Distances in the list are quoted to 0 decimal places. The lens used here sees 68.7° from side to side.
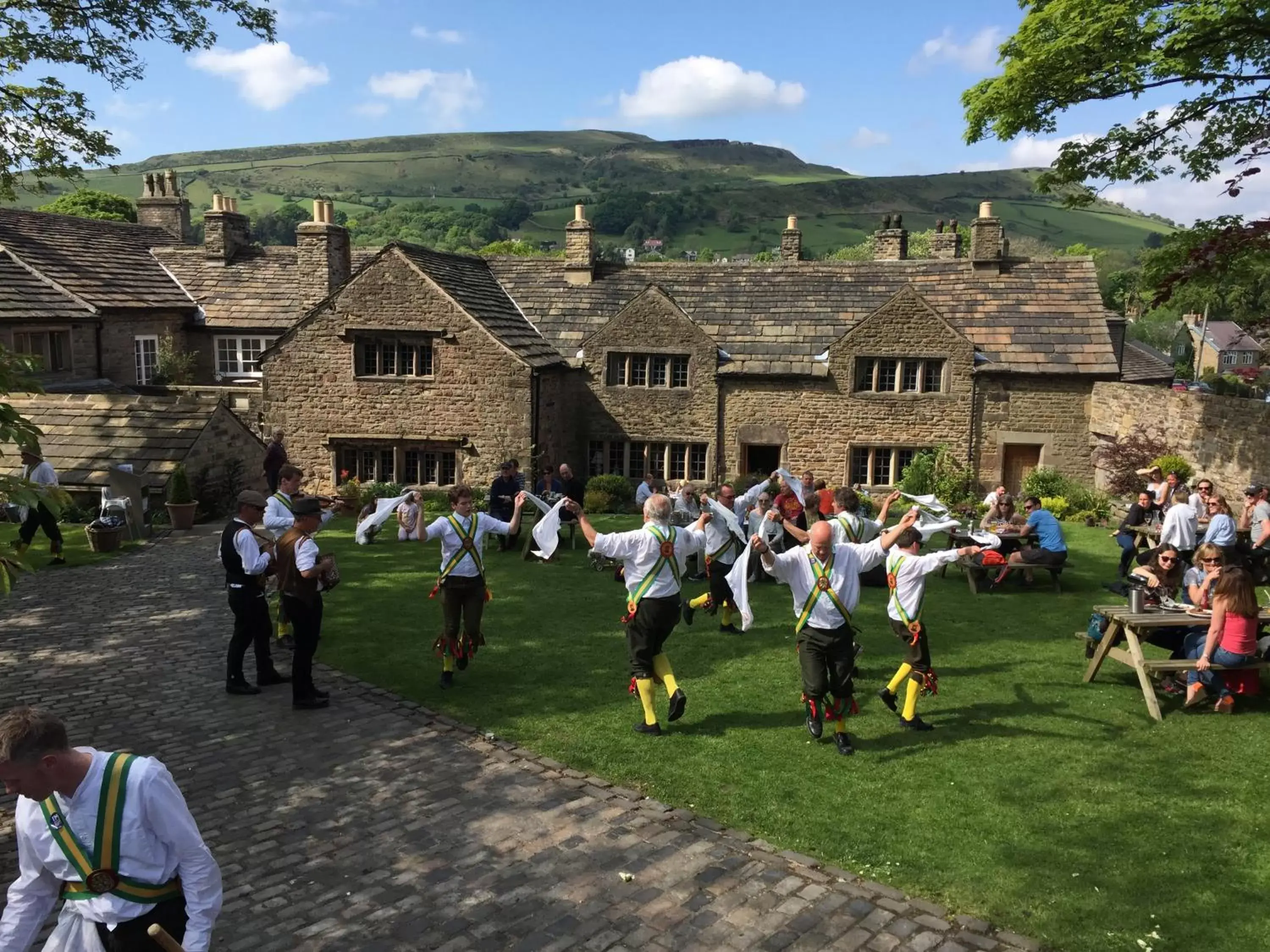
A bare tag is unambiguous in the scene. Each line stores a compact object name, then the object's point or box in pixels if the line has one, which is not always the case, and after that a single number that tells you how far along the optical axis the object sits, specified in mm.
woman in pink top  9555
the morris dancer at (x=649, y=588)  9117
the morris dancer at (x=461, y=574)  10328
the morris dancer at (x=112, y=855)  3865
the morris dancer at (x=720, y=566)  13000
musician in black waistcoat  9977
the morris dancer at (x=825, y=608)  8703
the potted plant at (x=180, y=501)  19656
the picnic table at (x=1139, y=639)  9727
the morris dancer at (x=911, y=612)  9398
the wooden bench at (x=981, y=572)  15250
